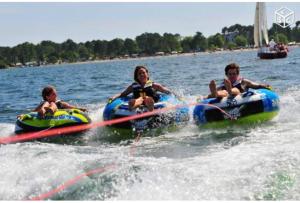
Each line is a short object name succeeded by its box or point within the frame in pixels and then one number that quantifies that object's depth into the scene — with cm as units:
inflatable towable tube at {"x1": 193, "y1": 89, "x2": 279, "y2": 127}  1375
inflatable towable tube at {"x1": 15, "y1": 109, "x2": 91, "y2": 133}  1377
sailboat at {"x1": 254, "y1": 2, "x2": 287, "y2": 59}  6662
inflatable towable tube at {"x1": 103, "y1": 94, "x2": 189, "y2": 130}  1372
